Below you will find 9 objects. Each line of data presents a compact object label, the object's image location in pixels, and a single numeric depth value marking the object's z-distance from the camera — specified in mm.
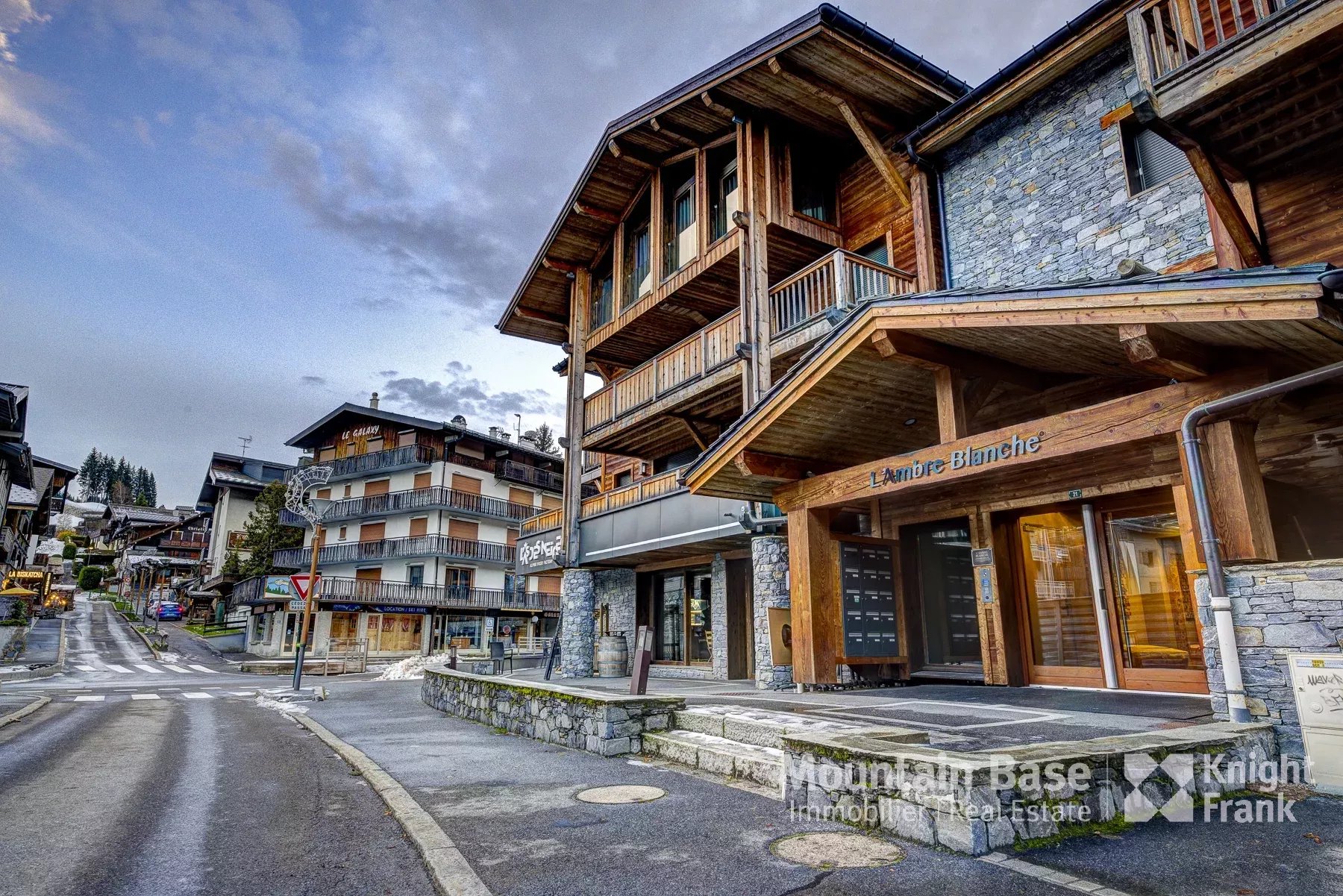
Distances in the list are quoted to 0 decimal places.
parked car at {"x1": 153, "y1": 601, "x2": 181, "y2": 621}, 59438
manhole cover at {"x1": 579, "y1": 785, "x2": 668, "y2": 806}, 5477
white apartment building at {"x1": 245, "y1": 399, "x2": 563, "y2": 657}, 39562
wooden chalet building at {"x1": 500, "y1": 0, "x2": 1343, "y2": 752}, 6438
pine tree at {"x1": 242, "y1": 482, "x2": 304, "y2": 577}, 45719
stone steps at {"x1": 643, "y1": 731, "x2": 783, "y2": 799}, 5734
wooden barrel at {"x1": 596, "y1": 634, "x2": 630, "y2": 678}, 17531
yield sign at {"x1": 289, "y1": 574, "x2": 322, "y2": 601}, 18500
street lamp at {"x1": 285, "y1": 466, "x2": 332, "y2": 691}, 18750
